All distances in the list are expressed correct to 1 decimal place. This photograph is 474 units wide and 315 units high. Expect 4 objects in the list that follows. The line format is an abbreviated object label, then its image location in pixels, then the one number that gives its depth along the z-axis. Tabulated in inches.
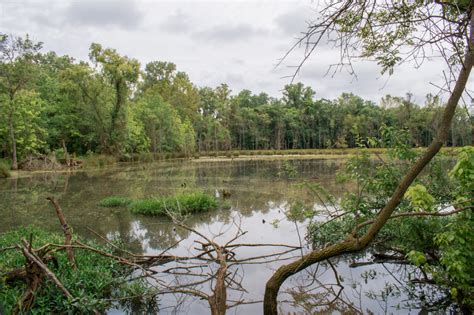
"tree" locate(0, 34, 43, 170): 1255.5
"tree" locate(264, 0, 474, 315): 128.2
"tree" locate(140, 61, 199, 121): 2910.9
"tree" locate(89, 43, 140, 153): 1792.6
